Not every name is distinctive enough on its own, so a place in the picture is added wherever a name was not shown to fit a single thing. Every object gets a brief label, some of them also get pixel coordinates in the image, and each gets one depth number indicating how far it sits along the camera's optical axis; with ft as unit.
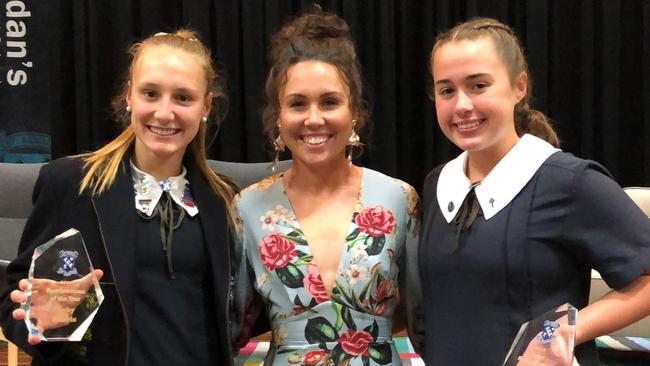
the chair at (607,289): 7.88
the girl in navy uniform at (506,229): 4.76
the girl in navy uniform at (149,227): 5.52
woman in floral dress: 6.04
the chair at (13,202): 10.55
